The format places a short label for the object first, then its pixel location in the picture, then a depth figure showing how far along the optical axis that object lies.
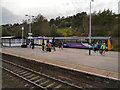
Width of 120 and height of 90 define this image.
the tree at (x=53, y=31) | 51.09
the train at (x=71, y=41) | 19.23
